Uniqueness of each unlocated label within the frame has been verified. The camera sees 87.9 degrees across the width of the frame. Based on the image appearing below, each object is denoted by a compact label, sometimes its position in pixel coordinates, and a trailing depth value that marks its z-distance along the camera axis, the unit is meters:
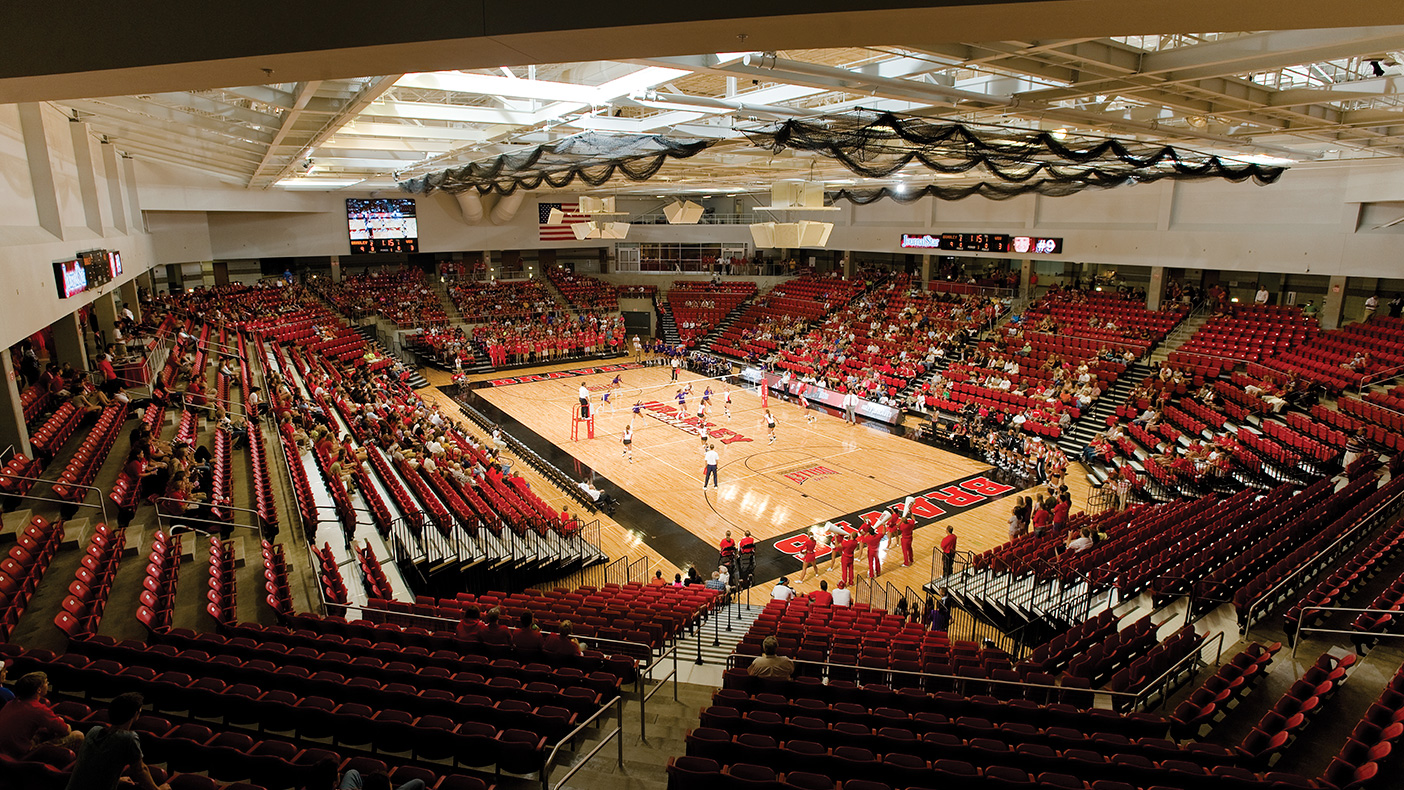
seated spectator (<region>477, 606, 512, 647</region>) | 7.00
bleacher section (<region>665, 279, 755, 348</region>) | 36.12
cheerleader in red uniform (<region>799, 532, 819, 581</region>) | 13.14
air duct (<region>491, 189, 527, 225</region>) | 37.56
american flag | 39.03
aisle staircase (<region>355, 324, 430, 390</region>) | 27.83
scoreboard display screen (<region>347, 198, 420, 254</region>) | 33.83
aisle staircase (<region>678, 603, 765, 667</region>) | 8.98
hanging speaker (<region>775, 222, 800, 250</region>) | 12.50
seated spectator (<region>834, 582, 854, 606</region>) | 11.04
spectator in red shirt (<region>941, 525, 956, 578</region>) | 12.25
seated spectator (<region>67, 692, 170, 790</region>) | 3.50
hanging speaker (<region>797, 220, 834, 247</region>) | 12.52
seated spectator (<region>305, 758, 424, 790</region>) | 3.61
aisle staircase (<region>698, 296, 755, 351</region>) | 35.25
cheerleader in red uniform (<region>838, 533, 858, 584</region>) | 12.33
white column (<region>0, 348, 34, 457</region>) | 10.23
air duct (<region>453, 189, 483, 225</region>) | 36.12
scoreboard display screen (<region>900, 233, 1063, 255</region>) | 27.25
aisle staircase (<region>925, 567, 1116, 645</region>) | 9.89
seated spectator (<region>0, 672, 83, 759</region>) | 4.06
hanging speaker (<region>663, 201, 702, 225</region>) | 16.23
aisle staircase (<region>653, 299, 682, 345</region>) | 36.96
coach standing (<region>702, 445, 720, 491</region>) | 16.75
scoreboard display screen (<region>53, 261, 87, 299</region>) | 11.52
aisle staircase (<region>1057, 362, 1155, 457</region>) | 19.55
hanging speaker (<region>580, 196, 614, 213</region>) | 17.89
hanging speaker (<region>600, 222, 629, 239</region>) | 21.50
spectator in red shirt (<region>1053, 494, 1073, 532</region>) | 13.47
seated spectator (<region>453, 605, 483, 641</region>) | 7.18
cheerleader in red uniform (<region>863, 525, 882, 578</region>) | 12.62
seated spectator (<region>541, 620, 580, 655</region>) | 6.70
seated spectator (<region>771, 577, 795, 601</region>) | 11.67
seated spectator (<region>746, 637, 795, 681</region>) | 6.76
